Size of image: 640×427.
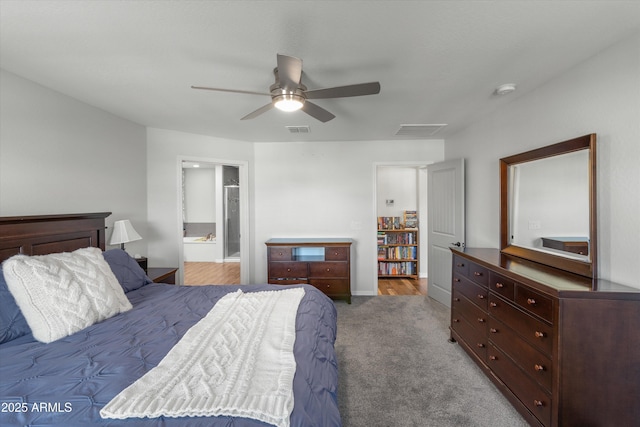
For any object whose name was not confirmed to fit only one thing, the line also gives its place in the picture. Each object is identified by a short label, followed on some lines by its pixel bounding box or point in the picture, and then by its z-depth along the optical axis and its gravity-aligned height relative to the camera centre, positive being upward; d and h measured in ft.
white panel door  11.03 -0.37
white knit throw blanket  2.82 -2.22
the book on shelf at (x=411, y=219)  16.43 -0.48
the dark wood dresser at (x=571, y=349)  4.50 -2.66
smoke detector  7.13 +3.56
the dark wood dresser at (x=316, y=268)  12.00 -2.68
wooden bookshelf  16.15 -2.70
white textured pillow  4.63 -1.60
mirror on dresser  5.68 +0.15
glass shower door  20.31 -0.61
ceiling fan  5.01 +2.73
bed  2.95 -2.31
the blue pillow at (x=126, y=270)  7.07 -1.68
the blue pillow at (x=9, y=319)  4.65 -2.00
